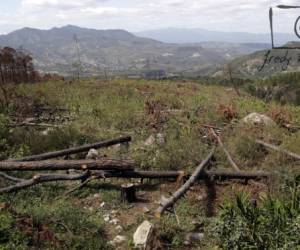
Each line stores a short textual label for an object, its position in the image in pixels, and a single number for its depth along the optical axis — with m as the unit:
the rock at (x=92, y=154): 9.74
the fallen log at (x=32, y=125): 12.36
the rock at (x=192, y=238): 6.12
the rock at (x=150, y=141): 10.72
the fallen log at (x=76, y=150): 8.85
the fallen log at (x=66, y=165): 7.79
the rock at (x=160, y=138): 10.81
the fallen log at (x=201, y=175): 8.09
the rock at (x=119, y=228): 6.60
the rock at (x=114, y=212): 7.19
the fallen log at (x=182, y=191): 6.32
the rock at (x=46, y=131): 11.47
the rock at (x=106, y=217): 6.95
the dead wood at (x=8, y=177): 7.91
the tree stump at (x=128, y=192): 7.60
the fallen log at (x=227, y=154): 8.80
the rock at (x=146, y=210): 7.19
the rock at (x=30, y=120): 13.28
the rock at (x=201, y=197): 7.69
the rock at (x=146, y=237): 5.75
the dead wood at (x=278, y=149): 8.66
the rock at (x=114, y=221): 6.86
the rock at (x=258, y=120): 12.31
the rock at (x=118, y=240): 6.18
